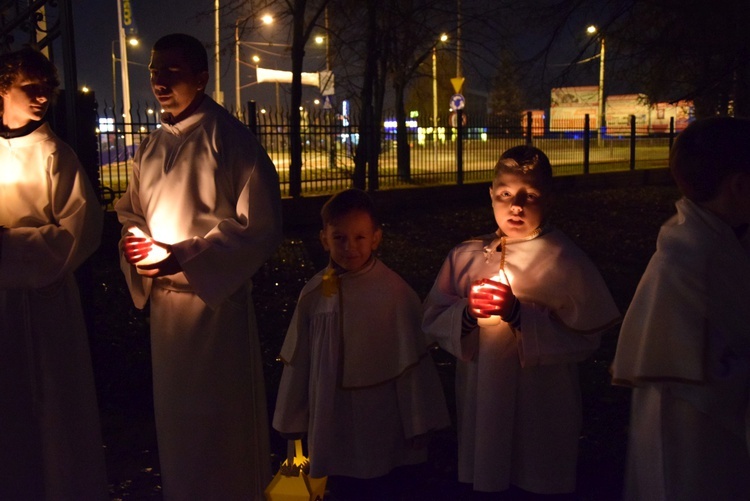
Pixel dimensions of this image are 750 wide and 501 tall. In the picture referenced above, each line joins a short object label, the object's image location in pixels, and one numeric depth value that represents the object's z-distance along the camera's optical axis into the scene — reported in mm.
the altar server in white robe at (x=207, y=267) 2979
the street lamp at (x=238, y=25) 17281
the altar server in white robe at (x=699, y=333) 2355
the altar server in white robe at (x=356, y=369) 3277
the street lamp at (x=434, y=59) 18016
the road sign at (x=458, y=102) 22947
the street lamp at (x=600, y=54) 11384
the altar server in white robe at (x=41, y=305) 3197
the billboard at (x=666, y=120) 29880
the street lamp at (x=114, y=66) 37872
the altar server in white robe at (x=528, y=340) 2977
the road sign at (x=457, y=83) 20938
